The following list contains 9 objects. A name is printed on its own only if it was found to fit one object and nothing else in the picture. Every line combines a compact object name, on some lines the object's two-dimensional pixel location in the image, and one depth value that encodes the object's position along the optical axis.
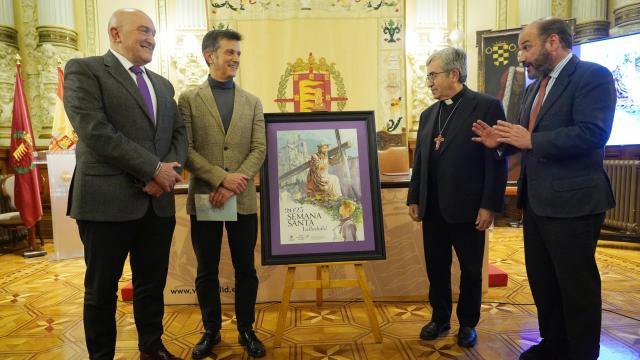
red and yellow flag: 4.84
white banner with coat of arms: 4.26
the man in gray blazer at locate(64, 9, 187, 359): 1.75
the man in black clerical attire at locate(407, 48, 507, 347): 2.13
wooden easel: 2.21
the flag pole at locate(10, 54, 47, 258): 4.82
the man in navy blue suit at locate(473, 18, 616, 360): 1.68
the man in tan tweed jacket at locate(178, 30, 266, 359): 2.09
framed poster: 2.19
